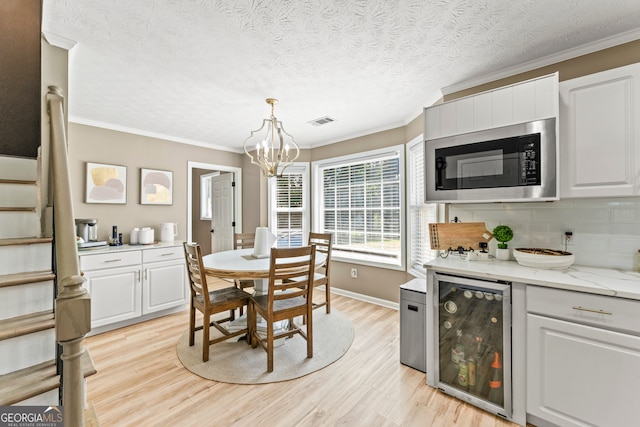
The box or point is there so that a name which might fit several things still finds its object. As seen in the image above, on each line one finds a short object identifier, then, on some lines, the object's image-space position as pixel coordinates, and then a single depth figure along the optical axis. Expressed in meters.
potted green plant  2.11
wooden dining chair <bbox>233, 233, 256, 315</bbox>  3.74
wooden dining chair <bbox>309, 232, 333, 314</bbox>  3.07
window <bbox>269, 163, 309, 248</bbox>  4.64
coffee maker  3.08
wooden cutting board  2.17
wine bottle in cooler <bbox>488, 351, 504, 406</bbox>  1.74
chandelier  2.62
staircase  1.16
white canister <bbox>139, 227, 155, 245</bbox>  3.48
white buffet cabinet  2.89
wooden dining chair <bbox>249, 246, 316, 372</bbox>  2.16
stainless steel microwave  1.78
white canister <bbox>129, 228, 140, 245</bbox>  3.47
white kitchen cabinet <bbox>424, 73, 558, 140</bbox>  1.78
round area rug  2.16
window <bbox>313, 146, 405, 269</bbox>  3.64
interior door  5.02
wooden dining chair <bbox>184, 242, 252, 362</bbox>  2.29
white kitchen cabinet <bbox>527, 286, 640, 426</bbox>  1.36
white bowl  1.78
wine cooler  1.71
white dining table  2.26
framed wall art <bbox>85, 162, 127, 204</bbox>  3.29
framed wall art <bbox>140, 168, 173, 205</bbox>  3.74
